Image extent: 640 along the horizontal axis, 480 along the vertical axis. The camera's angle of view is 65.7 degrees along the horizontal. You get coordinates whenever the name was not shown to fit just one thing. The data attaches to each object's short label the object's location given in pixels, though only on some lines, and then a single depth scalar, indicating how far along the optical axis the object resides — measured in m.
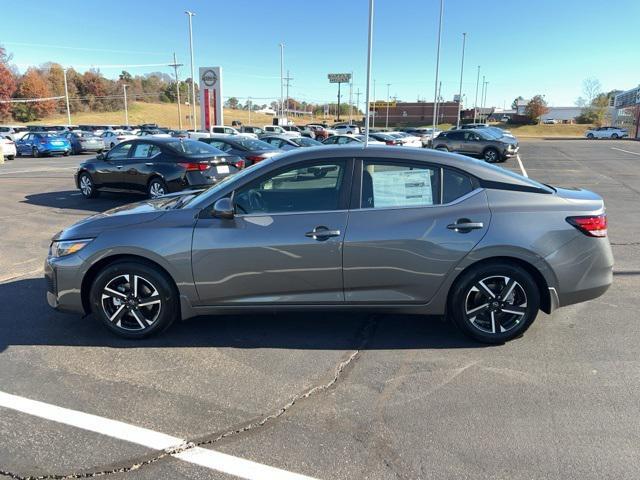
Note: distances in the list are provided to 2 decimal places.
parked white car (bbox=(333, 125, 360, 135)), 47.66
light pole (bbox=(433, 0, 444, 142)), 35.27
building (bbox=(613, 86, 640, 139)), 63.78
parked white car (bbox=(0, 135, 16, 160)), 25.69
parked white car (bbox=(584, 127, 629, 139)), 60.78
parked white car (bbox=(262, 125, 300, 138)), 40.04
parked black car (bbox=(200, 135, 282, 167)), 14.14
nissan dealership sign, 30.66
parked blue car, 29.39
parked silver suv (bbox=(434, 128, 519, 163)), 24.58
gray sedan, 3.86
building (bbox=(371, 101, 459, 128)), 102.62
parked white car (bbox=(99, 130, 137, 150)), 34.66
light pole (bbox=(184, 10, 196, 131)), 36.62
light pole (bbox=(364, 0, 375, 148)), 21.12
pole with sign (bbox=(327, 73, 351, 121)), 68.38
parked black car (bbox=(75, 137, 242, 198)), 10.54
